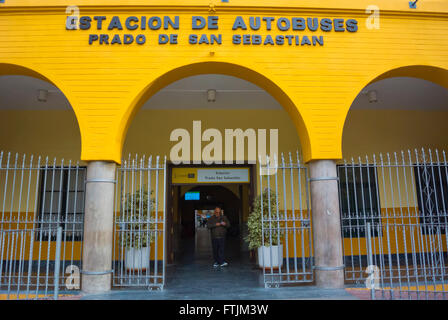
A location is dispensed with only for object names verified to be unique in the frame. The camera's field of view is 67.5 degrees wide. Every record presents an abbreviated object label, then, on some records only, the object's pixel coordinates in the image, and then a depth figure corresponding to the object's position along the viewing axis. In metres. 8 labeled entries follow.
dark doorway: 8.54
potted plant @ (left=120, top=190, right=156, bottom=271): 6.55
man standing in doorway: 7.84
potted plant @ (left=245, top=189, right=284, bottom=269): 6.66
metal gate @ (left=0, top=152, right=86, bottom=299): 7.70
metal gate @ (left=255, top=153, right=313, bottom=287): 5.86
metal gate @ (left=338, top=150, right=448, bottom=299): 8.16
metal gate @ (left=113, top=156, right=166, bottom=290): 5.37
